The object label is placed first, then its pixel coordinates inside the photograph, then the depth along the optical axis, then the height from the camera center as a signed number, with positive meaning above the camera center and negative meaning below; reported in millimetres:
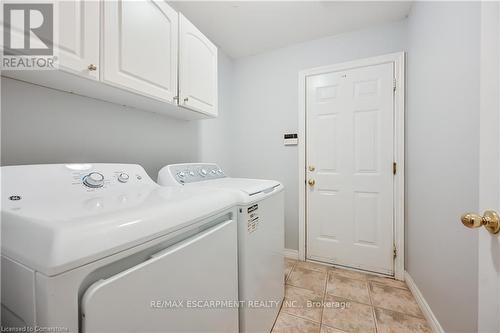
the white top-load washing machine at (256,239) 1056 -438
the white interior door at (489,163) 558 +7
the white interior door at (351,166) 1981 -11
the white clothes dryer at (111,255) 435 -243
